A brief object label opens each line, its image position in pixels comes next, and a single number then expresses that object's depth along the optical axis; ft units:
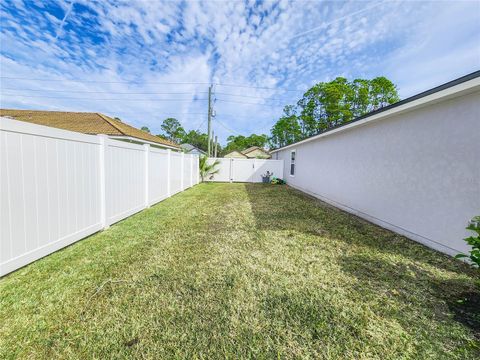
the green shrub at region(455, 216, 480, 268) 7.11
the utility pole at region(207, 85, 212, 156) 55.93
